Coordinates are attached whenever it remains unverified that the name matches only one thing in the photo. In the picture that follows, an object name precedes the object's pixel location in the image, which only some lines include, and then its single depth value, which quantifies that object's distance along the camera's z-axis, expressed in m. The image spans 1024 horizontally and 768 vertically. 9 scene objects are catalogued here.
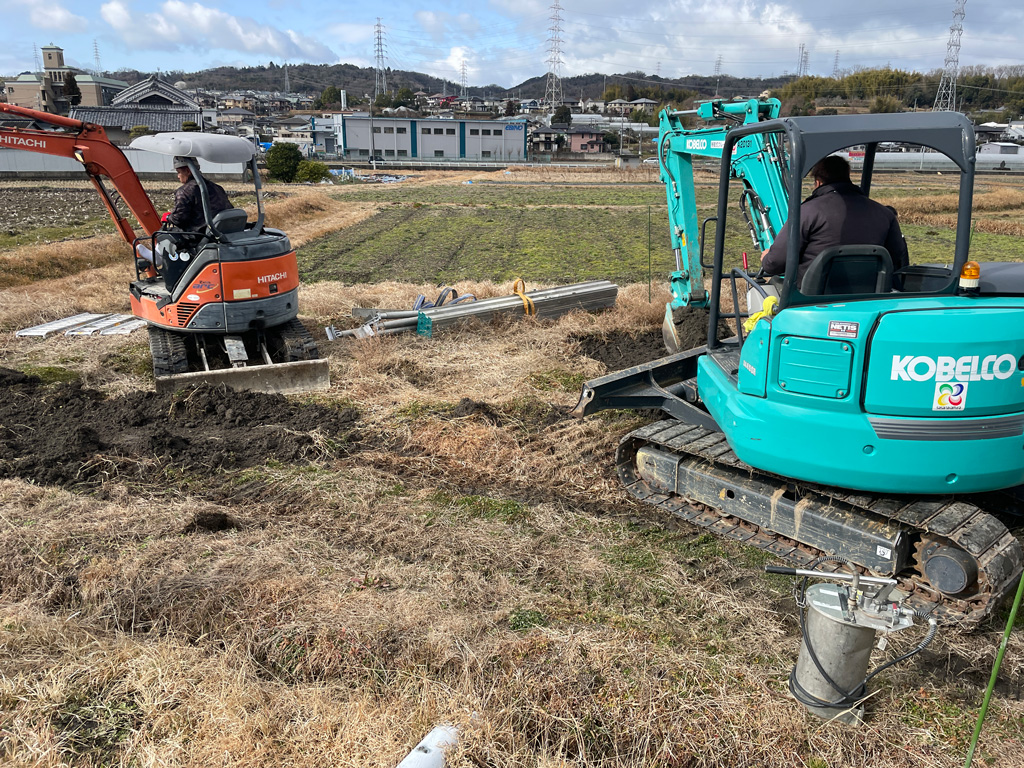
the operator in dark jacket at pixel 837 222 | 4.52
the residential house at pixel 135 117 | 51.66
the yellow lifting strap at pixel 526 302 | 10.50
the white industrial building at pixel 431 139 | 73.38
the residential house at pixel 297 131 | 74.94
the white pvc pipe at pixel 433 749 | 3.03
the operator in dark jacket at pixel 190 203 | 8.03
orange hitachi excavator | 7.80
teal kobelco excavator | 3.95
